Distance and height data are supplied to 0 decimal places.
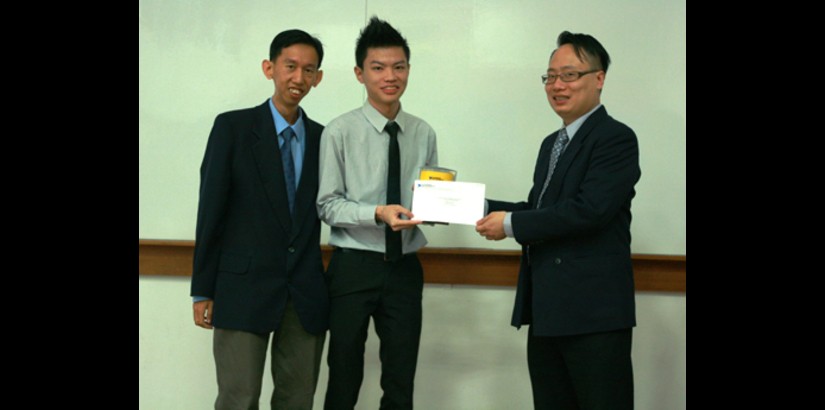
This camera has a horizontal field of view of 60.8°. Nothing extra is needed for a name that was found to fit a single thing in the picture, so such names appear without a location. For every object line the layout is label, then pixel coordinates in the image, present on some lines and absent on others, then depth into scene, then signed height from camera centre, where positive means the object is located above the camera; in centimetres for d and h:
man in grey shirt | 232 -11
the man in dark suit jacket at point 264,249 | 229 -15
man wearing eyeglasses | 209 -12
